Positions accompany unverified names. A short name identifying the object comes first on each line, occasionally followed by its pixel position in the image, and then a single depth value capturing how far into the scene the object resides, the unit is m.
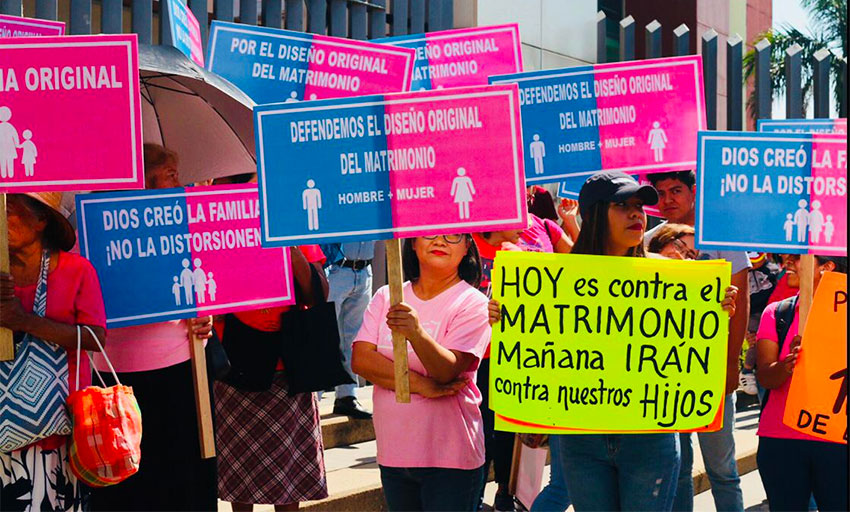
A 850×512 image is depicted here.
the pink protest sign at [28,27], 6.27
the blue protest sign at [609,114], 6.34
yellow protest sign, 4.27
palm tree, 25.53
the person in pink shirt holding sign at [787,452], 4.54
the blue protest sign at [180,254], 4.68
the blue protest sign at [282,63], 6.58
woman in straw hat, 4.04
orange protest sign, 4.43
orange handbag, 3.98
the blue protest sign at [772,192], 4.73
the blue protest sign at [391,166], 4.25
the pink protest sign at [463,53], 7.36
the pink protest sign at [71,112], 4.25
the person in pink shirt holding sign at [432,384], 4.25
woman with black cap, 4.09
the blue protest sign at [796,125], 6.20
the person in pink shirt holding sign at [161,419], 4.68
